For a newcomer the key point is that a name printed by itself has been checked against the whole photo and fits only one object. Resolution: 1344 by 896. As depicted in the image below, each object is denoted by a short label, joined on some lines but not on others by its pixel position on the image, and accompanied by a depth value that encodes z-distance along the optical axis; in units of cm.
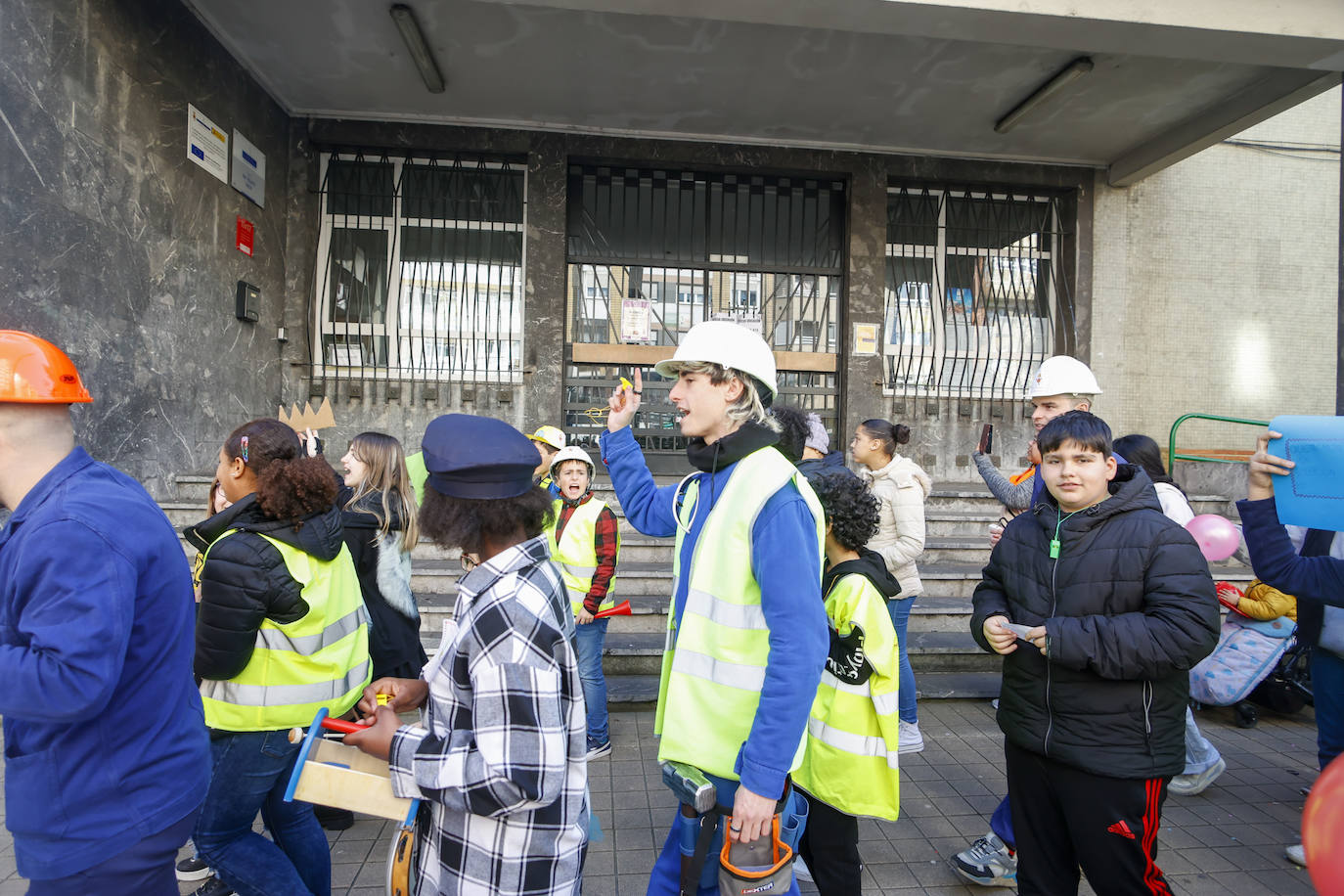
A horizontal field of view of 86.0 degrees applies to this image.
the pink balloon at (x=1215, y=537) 419
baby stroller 448
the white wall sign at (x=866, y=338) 837
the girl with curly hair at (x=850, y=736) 246
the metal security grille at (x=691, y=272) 838
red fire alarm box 695
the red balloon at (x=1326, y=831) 109
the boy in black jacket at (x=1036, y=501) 302
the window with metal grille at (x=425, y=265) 810
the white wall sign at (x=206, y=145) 618
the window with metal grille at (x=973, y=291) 882
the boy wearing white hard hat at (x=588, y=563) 410
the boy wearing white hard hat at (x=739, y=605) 181
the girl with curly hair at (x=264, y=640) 226
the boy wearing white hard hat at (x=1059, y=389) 339
